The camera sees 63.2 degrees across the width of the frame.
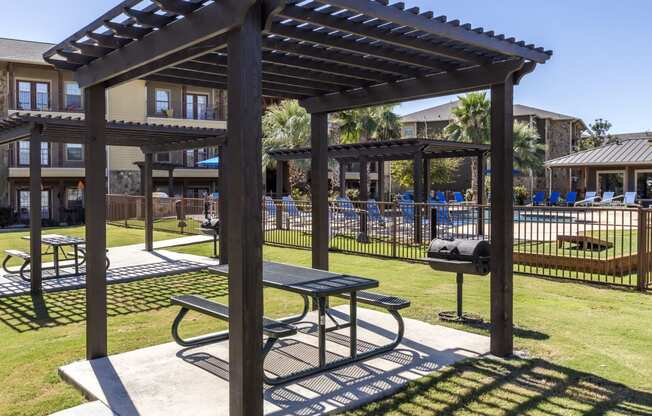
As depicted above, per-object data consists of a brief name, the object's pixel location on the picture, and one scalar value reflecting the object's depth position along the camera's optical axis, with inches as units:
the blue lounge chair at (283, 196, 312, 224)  633.6
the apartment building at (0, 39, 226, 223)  1110.4
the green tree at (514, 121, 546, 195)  1225.4
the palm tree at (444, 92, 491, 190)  1096.4
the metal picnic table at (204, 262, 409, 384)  184.9
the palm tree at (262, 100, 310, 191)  1034.4
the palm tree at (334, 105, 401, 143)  1018.7
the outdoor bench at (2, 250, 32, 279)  375.9
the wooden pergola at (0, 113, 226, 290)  203.6
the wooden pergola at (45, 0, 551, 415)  138.7
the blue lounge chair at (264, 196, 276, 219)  650.8
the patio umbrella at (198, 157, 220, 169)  1009.4
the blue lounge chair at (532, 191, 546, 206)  1123.3
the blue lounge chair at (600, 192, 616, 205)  1007.0
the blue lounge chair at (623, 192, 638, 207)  987.3
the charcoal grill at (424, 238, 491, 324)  239.9
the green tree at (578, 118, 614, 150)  1889.8
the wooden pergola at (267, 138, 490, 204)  640.4
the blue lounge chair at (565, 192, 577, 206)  1071.6
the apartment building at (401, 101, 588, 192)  1550.2
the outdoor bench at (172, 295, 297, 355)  165.2
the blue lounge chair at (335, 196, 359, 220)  596.3
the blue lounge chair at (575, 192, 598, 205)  1047.6
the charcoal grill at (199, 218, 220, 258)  507.5
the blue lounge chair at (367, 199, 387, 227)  573.0
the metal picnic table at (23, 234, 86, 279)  391.2
